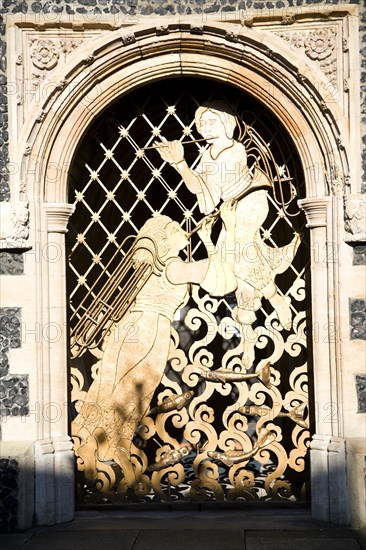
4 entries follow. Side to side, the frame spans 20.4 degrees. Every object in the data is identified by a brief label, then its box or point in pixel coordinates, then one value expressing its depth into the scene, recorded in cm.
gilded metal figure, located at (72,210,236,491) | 681
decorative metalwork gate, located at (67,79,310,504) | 678
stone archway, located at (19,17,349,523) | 640
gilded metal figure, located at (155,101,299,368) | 683
